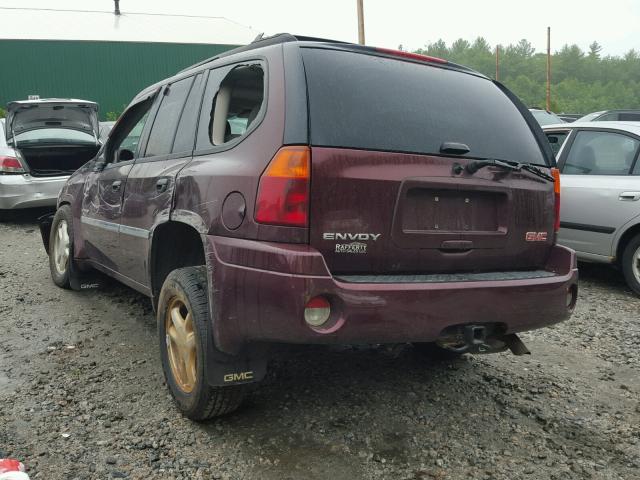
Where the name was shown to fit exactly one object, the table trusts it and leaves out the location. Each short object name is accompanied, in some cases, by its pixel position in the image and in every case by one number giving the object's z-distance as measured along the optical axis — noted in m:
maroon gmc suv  2.42
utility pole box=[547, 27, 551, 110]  47.31
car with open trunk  8.42
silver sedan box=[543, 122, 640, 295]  5.48
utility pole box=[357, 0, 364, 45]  21.61
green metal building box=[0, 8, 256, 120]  31.31
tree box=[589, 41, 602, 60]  112.35
